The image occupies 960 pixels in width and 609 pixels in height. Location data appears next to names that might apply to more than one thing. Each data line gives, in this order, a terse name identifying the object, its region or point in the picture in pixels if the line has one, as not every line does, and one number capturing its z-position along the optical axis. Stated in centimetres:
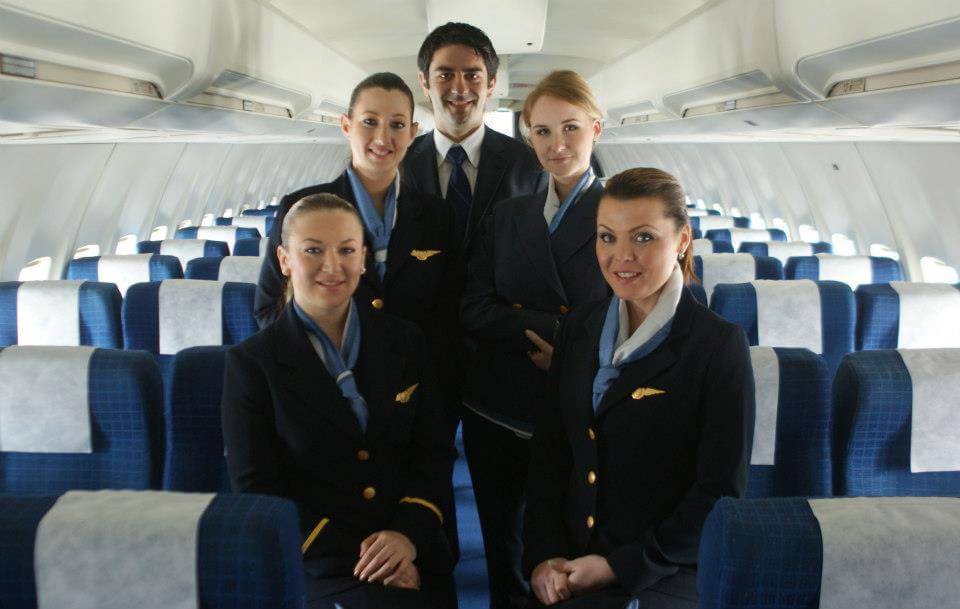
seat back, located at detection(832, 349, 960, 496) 206
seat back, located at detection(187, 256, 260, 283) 515
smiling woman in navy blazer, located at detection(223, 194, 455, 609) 194
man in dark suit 258
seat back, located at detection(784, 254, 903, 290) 596
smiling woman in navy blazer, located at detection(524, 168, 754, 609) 180
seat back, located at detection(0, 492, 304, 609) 114
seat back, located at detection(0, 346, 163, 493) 217
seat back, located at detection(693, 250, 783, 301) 528
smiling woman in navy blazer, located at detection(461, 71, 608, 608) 231
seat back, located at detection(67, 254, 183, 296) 542
